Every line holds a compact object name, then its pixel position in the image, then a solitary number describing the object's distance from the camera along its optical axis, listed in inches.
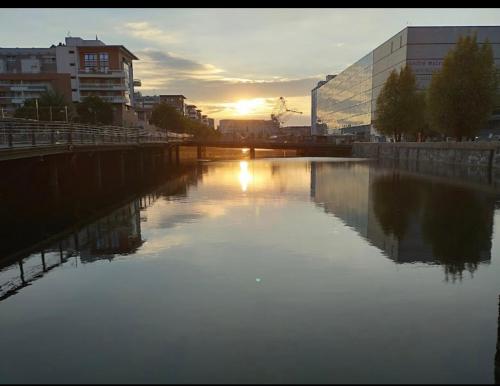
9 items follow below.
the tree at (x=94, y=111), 2689.5
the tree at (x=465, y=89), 1819.6
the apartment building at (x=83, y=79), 3420.3
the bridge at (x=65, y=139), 802.2
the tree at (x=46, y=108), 2184.9
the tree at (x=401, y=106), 2605.8
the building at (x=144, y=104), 4714.6
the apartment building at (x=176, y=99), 6749.5
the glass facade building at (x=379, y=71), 3166.8
